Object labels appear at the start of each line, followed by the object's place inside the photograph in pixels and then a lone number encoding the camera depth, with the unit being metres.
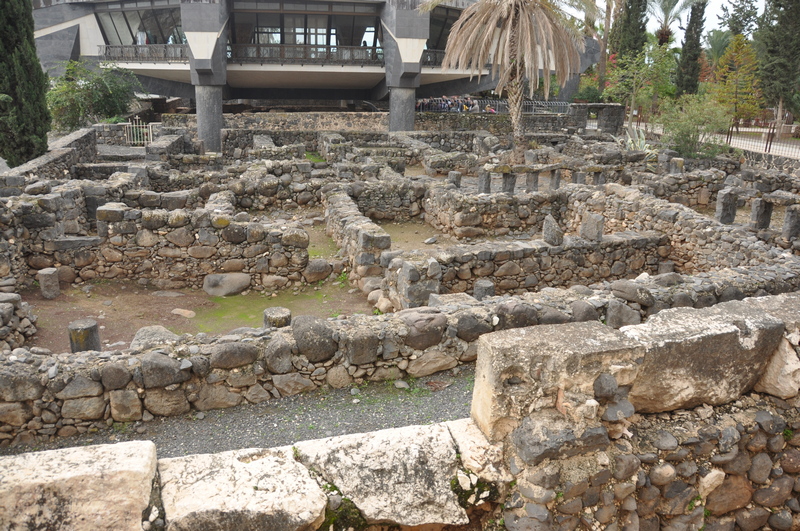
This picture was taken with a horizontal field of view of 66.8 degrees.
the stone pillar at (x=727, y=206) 12.34
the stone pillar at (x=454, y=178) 16.11
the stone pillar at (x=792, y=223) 10.54
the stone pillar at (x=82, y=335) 5.83
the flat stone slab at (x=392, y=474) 2.98
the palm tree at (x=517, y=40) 21.12
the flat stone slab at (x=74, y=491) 2.48
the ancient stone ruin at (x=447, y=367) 2.87
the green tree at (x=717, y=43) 43.82
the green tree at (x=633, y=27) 37.69
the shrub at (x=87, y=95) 24.88
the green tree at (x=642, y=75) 30.20
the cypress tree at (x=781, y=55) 26.75
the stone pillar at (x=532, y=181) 16.67
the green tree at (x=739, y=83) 30.08
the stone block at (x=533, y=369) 3.19
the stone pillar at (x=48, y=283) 8.87
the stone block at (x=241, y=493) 2.66
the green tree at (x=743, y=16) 44.09
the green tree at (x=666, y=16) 42.06
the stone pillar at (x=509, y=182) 14.67
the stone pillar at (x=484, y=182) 15.14
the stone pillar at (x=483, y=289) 7.12
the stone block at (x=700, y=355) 3.41
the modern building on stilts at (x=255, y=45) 27.78
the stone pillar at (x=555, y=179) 17.02
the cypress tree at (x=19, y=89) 17.98
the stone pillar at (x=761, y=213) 11.71
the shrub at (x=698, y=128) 23.55
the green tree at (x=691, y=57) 36.25
